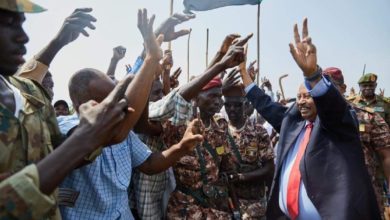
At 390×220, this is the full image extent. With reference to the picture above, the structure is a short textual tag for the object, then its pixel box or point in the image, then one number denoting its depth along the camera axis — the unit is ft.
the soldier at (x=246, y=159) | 14.02
